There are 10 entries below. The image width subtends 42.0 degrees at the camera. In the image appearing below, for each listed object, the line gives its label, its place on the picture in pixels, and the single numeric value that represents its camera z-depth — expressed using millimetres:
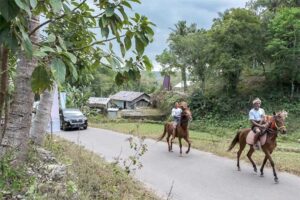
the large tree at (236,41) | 31812
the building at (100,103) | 50844
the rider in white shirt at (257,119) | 10763
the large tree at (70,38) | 1387
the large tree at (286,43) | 30281
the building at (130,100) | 56344
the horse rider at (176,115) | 14992
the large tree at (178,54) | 38969
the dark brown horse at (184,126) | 14219
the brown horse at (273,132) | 10070
